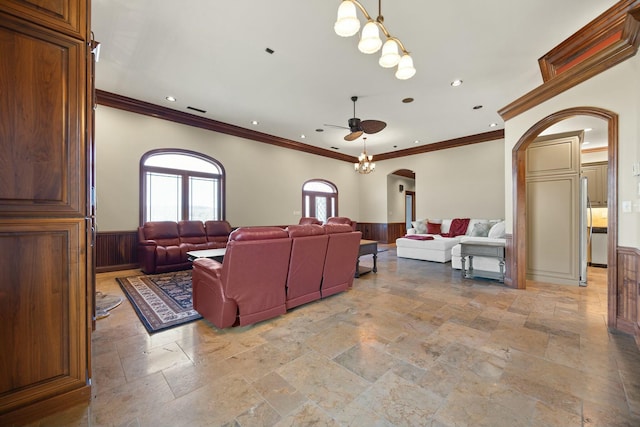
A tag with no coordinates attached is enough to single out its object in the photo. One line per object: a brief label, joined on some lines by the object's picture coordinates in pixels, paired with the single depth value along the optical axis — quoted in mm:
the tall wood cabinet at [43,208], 1345
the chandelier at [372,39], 1875
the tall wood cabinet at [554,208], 4004
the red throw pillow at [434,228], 7387
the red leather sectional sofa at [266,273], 2387
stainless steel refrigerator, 3965
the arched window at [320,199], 8469
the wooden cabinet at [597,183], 5883
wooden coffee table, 4594
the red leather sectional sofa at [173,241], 4820
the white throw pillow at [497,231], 5492
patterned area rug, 2779
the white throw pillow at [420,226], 7347
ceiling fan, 4445
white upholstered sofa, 5593
